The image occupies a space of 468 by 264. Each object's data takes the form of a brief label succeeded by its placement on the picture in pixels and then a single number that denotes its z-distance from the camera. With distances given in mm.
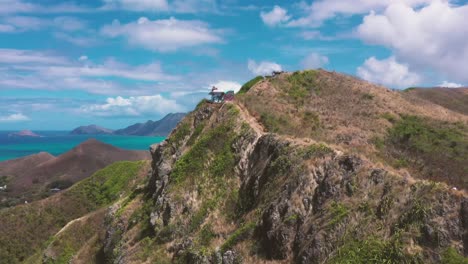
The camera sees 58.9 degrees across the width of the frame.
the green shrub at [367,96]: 60984
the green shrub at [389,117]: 54344
